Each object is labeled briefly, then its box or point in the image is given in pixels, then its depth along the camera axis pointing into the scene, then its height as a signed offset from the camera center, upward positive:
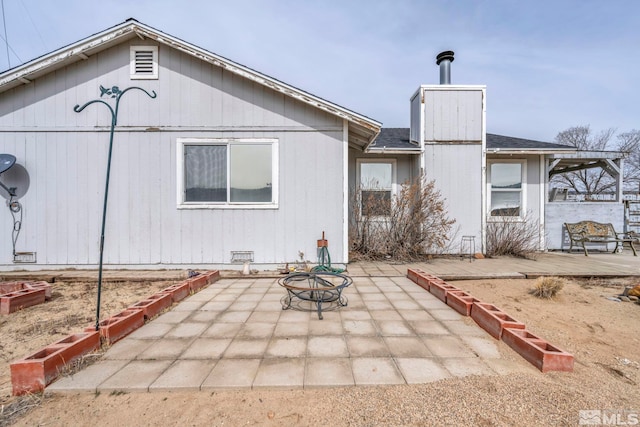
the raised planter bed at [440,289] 3.80 -1.09
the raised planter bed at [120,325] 2.58 -1.12
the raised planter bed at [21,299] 3.58 -1.19
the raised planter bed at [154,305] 3.16 -1.11
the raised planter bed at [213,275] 4.82 -1.12
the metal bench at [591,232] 7.53 -0.50
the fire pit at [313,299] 3.52 -1.17
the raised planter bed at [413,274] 4.79 -1.09
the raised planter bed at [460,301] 3.27 -1.09
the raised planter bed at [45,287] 4.12 -1.12
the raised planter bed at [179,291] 3.79 -1.11
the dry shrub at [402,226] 6.65 -0.31
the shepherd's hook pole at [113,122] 2.80 +0.95
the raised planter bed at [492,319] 2.67 -1.09
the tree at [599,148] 20.11 +4.69
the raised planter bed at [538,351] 2.13 -1.13
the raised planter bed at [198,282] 4.25 -1.12
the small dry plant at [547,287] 4.01 -1.09
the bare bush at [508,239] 7.22 -0.67
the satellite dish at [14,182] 5.50 +0.62
